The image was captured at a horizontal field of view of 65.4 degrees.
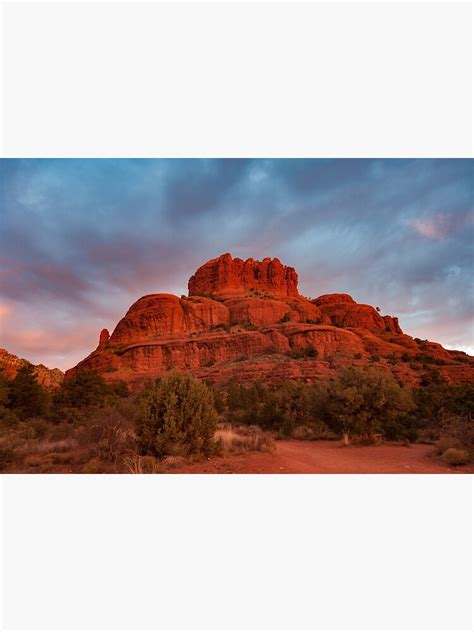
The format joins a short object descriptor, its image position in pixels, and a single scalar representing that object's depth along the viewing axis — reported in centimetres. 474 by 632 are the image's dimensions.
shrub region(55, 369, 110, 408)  1984
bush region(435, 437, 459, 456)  967
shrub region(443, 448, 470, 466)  835
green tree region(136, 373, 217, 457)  782
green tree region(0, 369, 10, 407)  1792
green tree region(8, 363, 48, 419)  1983
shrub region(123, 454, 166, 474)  646
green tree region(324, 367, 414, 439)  1240
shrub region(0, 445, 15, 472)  770
